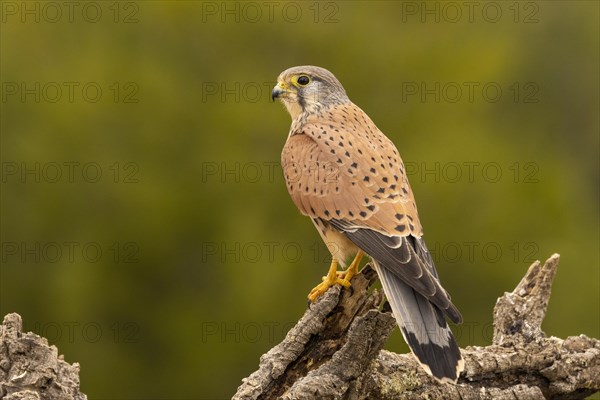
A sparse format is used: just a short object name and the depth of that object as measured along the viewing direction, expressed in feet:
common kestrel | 34.17
